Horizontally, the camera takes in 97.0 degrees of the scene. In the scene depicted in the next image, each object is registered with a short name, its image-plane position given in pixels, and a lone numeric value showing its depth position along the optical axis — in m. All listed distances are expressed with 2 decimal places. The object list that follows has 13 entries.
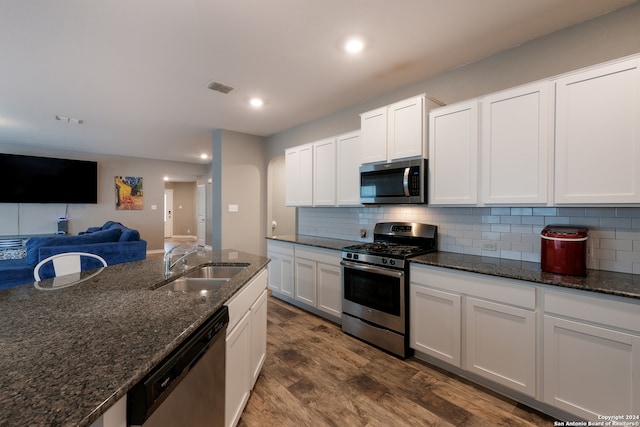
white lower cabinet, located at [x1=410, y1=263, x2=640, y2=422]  1.51
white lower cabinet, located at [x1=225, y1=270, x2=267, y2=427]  1.49
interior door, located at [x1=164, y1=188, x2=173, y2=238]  11.38
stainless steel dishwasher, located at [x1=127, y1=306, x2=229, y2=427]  0.79
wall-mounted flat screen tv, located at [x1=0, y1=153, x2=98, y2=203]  5.86
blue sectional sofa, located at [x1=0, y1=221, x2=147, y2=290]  3.64
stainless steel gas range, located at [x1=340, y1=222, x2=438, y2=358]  2.44
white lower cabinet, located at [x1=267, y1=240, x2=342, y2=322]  3.14
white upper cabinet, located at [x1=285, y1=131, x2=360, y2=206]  3.24
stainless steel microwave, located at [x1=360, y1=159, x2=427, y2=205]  2.54
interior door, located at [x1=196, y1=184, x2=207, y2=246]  8.94
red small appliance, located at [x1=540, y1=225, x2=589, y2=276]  1.80
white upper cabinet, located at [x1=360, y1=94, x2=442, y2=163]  2.53
